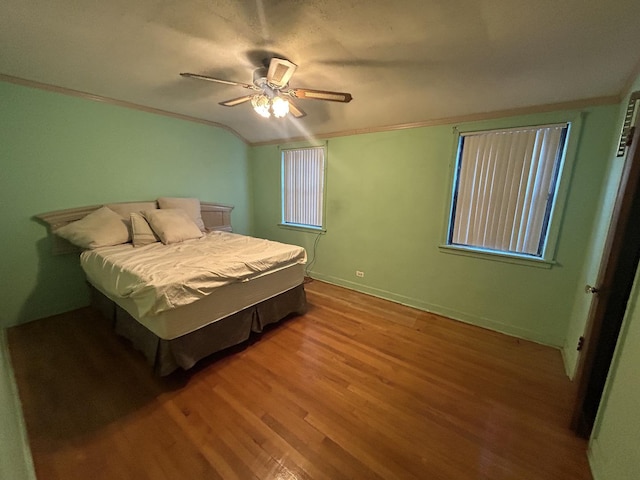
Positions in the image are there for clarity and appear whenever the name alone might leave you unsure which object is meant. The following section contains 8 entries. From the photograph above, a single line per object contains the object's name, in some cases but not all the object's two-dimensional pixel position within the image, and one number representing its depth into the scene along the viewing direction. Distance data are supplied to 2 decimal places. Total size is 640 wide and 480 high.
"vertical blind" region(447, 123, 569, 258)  2.25
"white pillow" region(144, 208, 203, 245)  2.82
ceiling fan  1.79
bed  1.78
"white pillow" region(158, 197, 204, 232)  3.27
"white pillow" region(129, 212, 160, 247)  2.70
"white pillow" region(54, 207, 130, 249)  2.50
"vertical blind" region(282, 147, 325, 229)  3.76
